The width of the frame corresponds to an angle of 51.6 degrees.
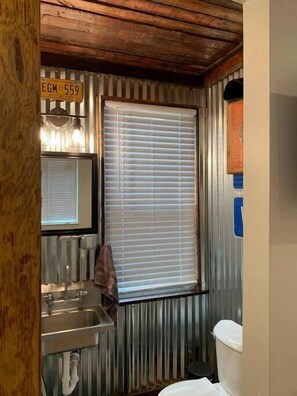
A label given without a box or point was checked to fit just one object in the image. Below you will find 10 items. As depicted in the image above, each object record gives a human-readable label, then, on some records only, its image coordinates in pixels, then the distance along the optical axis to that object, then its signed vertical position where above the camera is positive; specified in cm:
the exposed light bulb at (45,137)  227 +46
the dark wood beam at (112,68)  230 +105
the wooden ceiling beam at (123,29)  177 +107
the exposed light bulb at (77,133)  231 +50
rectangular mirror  230 +4
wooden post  58 +0
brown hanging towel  235 -60
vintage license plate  225 +82
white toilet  186 -108
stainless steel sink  198 -90
